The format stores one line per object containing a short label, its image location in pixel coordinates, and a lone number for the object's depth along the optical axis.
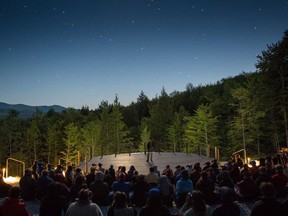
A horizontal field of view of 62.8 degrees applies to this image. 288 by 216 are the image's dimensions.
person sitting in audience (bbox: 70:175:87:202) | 8.75
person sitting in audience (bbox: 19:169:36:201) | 9.81
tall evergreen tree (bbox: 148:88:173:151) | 55.20
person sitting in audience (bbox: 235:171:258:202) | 8.84
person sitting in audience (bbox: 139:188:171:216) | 4.71
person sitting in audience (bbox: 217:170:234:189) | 8.86
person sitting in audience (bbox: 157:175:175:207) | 8.43
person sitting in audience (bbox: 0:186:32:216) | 5.20
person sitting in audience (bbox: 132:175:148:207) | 8.54
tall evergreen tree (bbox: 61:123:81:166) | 48.82
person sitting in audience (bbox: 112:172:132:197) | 8.60
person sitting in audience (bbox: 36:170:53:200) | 9.21
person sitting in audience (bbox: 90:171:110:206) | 8.70
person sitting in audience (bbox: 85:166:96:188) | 10.14
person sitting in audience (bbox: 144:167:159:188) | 9.10
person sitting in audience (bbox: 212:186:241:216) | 4.77
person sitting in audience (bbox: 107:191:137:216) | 5.03
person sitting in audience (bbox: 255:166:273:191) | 8.79
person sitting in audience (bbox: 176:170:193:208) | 8.30
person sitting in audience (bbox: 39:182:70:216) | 5.06
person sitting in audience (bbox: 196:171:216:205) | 8.10
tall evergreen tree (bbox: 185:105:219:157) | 40.25
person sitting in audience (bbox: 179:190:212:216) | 4.38
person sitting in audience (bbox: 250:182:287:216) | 4.42
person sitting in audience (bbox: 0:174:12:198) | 9.88
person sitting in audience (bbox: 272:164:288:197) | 8.75
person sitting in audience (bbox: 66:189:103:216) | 4.94
